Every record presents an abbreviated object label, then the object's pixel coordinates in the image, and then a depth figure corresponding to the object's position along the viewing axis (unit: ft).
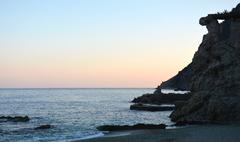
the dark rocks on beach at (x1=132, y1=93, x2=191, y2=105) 384.47
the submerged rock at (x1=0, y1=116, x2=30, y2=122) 239.67
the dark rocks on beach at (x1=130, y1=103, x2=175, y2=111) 308.19
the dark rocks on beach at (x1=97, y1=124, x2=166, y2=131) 181.06
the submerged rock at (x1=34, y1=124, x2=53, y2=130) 194.77
